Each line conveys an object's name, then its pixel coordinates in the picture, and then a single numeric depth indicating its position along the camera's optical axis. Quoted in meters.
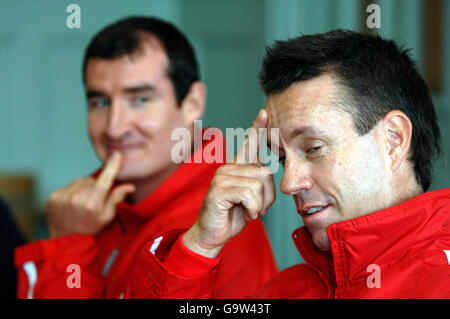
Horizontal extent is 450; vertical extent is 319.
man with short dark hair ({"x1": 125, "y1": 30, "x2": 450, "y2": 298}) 3.71
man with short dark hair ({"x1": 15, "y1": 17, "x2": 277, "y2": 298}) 3.94
